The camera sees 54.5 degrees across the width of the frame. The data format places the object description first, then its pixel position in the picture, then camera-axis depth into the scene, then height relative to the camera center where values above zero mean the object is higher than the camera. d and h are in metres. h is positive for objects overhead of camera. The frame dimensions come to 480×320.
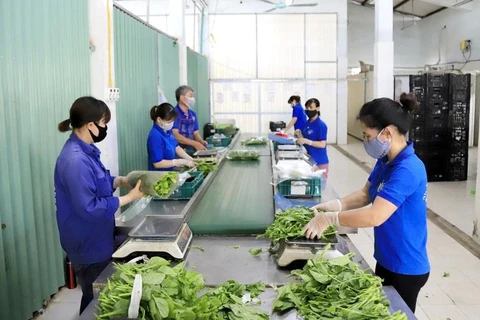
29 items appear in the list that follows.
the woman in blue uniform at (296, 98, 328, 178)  5.93 -0.39
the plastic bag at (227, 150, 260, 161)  5.34 -0.56
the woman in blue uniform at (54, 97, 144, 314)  2.37 -0.47
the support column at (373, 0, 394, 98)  7.89 +0.94
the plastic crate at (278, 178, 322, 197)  3.30 -0.58
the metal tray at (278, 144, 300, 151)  5.27 -0.48
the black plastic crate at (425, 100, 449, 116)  8.19 -0.07
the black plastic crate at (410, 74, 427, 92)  8.12 +0.40
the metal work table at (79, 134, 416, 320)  2.10 -0.74
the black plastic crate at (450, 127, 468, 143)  8.27 -0.52
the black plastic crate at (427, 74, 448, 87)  8.13 +0.41
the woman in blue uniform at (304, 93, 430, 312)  2.12 -0.49
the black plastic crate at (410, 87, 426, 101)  8.16 +0.21
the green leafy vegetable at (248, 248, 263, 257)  2.41 -0.75
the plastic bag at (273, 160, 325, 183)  3.31 -0.48
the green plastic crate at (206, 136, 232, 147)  7.53 -0.56
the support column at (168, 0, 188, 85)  8.09 +1.41
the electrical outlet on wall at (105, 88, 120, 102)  3.99 +0.13
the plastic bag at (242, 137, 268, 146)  7.08 -0.54
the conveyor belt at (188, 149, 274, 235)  2.77 -0.68
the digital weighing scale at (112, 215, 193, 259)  2.22 -0.64
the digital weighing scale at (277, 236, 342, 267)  2.14 -0.66
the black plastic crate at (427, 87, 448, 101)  8.17 +0.18
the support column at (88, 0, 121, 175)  3.96 +0.47
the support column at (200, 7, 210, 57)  12.67 +2.10
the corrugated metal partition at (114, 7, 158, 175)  4.91 +0.27
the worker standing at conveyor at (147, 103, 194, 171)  4.41 -0.29
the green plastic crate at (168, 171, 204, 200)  3.33 -0.60
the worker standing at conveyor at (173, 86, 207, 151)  6.01 -0.20
